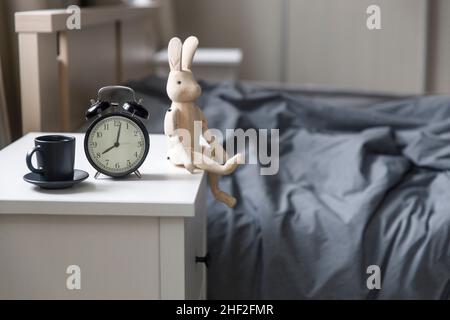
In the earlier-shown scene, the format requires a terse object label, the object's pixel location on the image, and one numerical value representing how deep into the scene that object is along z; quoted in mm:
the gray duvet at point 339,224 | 1355
